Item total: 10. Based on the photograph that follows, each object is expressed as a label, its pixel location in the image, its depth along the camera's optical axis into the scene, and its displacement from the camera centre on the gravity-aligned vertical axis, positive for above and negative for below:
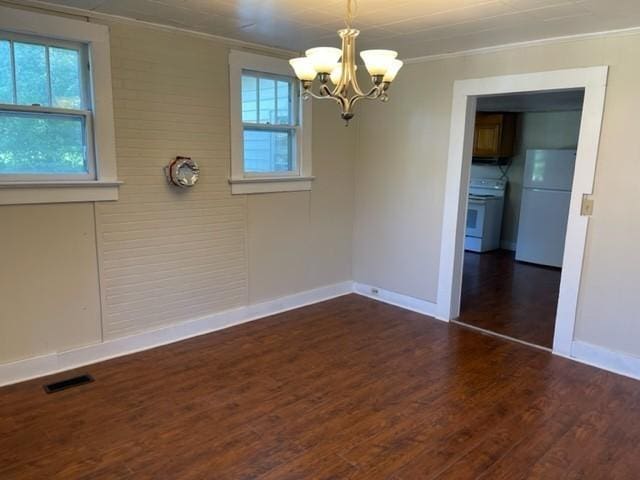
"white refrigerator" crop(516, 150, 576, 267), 6.23 -0.45
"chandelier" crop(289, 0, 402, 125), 2.15 +0.46
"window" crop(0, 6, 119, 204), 2.87 +0.30
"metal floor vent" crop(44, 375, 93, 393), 3.01 -1.46
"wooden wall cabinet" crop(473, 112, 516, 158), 7.02 +0.55
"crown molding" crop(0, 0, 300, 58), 2.82 +0.94
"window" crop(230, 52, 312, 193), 3.92 +0.32
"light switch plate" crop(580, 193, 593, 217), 3.38 -0.23
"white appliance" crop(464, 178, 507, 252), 7.07 -0.71
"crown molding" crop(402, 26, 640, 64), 3.12 +0.96
